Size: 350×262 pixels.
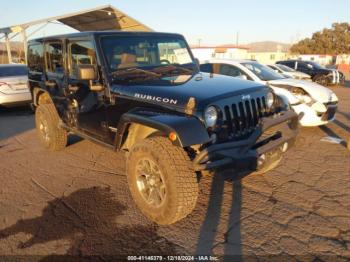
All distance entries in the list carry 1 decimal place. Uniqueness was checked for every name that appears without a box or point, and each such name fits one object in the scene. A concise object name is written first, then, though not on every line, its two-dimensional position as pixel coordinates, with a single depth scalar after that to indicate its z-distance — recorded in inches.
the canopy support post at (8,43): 765.0
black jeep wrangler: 118.2
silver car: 366.9
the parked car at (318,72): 713.0
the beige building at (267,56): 2321.1
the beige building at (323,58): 2082.9
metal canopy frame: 707.4
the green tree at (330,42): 2226.9
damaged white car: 261.3
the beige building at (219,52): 1754.4
